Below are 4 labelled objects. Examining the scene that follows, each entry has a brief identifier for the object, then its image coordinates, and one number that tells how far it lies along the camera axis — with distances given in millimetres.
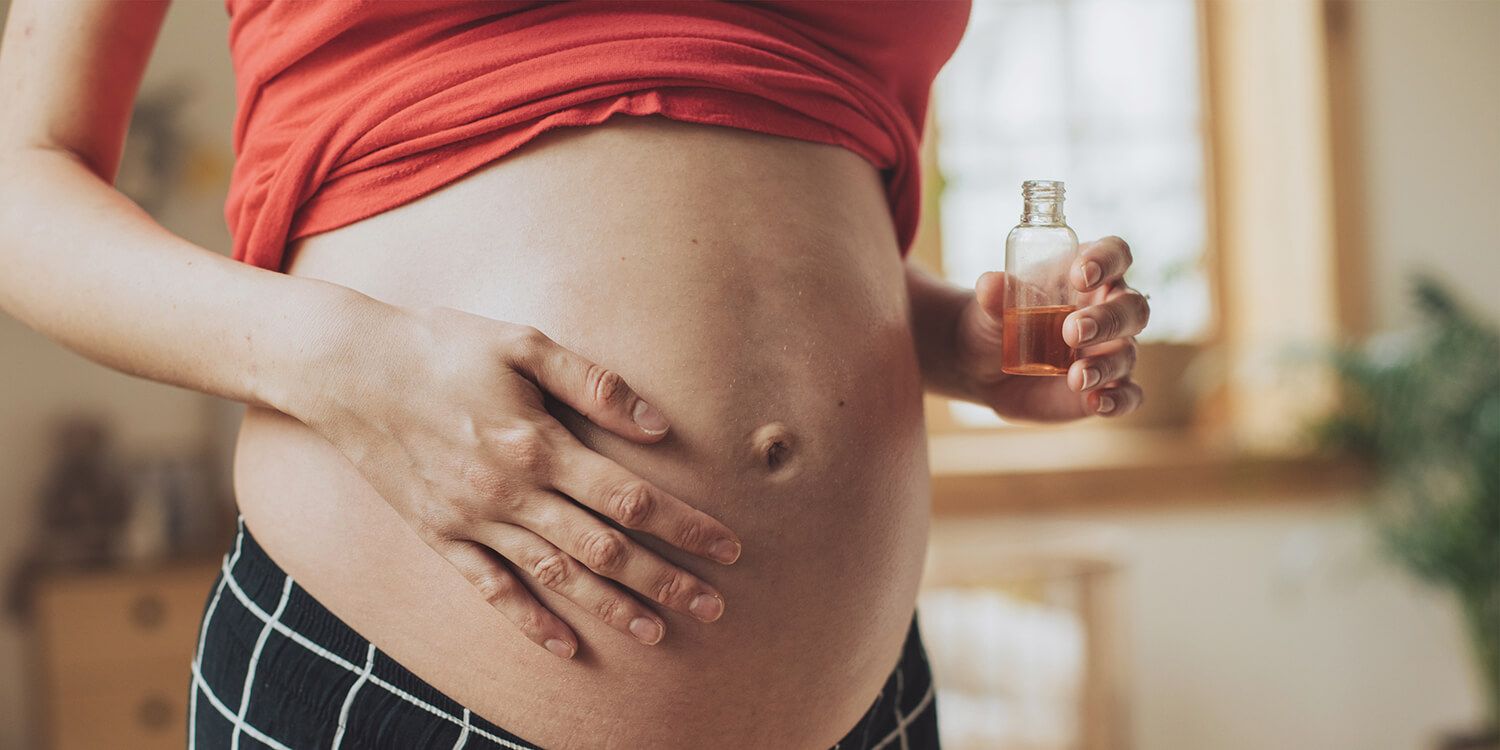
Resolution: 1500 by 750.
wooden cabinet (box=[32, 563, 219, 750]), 2238
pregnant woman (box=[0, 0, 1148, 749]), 556
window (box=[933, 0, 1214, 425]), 3223
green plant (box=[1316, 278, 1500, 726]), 2646
